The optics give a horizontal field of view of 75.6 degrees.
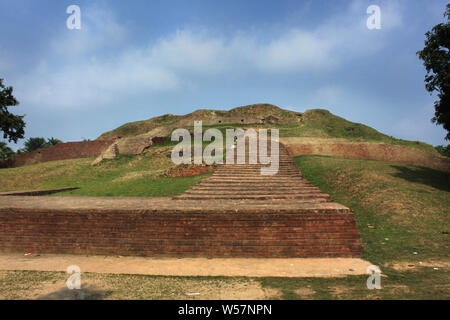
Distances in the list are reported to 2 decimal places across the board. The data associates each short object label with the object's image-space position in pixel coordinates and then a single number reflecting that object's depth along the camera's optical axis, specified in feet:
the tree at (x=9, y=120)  52.70
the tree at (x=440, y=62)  28.99
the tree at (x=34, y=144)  125.80
